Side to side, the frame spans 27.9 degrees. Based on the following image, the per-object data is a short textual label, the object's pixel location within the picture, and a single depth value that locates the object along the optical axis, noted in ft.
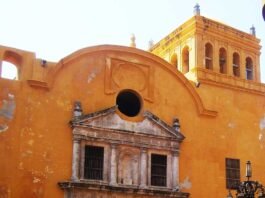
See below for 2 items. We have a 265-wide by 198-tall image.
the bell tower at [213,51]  70.08
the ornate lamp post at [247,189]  39.31
